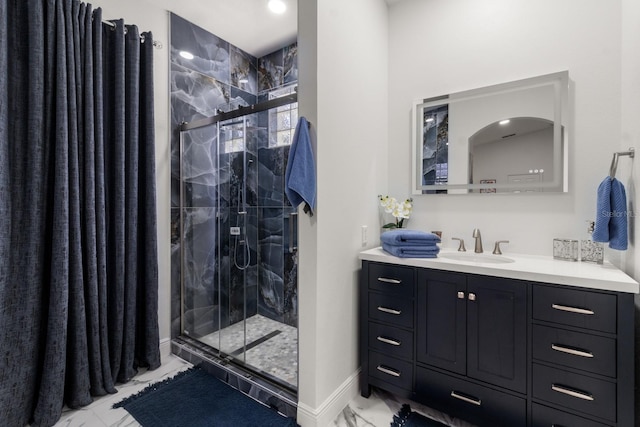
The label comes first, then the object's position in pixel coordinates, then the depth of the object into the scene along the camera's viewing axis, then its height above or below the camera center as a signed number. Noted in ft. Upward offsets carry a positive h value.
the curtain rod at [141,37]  6.49 +4.18
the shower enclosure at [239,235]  8.15 -0.71
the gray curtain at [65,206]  5.18 +0.09
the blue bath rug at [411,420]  5.41 -3.93
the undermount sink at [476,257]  5.84 -0.97
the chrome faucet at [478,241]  6.37 -0.66
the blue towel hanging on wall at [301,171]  4.96 +0.67
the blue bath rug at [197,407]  5.42 -3.88
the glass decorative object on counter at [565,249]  5.56 -0.75
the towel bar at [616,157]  4.85 +0.88
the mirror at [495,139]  5.85 +1.56
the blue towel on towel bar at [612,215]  4.82 -0.08
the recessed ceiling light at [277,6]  7.55 +5.35
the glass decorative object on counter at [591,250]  5.35 -0.73
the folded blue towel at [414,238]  5.78 -0.54
